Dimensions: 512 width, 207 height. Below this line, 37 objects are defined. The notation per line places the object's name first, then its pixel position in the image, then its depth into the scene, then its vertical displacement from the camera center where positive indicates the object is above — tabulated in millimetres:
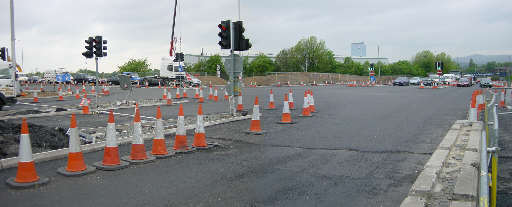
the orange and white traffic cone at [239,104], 14870 -670
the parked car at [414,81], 60009 +612
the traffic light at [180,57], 41388 +3183
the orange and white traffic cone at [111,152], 6598 -1069
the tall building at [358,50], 181725 +16596
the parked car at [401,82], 56369 +461
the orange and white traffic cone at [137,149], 6961 -1085
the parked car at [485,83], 51722 +190
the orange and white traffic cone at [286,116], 12250 -922
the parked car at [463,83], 54988 +234
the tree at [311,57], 108625 +8005
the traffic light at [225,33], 13523 +1825
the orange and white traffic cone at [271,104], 17359 -772
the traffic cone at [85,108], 15883 -799
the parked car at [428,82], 52791 +386
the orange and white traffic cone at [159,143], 7438 -1041
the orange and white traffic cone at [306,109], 14117 -816
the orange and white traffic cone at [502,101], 17797 -744
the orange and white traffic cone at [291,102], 17064 -704
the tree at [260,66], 106938 +5478
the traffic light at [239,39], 13441 +1611
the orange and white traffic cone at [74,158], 6211 -1096
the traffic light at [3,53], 31956 +2870
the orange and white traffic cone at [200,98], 21547 -594
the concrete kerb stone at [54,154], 6625 -1194
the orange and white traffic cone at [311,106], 15664 -791
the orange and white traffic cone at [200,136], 8281 -1021
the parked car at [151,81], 49344 +809
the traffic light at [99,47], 18484 +1915
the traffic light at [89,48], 18516 +1863
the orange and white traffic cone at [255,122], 10471 -938
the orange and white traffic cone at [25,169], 5598 -1133
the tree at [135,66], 109400 +5926
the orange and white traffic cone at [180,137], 7984 -999
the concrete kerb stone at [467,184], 4914 -1319
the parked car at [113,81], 56300 +954
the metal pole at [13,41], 24372 +3024
